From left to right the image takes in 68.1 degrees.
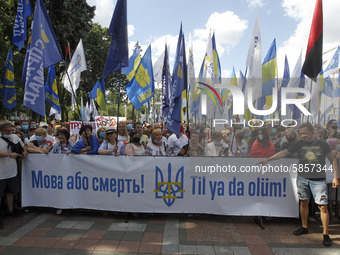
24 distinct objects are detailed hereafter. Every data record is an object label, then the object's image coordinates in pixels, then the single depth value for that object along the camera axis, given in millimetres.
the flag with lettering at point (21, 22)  6609
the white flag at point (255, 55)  7462
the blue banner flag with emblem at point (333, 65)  8394
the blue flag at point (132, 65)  10047
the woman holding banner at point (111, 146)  4730
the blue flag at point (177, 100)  5730
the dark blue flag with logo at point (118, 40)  5215
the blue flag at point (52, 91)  8881
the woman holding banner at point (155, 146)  5117
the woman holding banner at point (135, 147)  4805
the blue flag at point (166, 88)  8016
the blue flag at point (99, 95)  13391
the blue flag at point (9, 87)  7062
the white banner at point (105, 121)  11289
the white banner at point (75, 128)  9679
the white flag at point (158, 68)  13344
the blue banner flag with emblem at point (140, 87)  8484
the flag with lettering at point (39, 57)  4797
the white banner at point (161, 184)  4363
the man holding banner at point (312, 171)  3787
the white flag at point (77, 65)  7883
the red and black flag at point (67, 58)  6950
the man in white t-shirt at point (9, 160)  4355
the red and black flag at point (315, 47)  4230
